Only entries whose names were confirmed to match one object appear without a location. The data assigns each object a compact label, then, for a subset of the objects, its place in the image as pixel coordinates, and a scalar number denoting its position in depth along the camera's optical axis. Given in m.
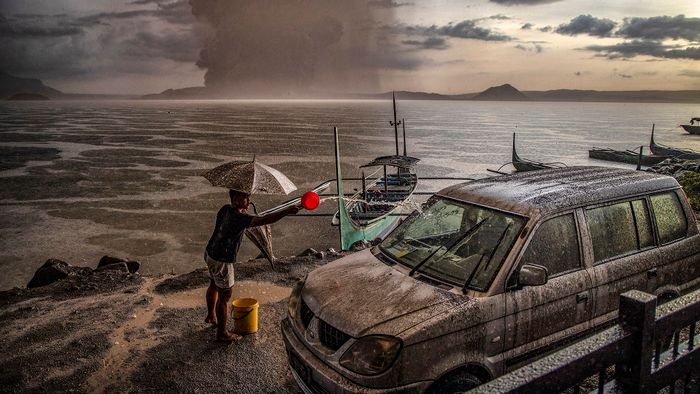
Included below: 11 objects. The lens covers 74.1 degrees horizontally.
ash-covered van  3.65
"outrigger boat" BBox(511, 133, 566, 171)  32.36
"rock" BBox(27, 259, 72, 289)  9.39
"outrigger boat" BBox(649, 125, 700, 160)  36.84
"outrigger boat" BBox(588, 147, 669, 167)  38.16
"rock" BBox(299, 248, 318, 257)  9.98
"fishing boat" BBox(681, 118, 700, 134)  73.07
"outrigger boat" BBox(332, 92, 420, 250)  13.21
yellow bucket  6.12
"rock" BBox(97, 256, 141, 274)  11.18
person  5.49
